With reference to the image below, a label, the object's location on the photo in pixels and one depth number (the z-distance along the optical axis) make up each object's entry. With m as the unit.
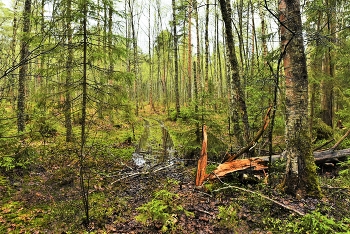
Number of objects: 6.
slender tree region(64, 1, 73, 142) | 5.75
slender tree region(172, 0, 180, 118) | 18.61
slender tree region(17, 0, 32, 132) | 7.66
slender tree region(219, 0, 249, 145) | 6.31
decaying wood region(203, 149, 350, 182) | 5.48
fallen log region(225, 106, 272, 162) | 5.50
